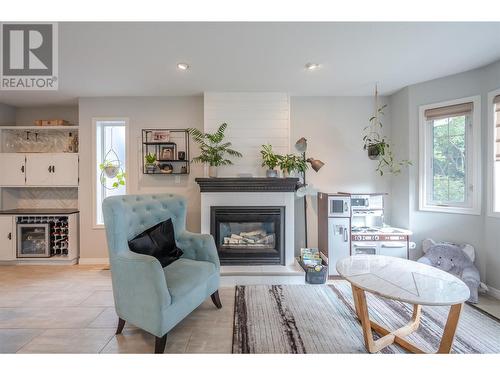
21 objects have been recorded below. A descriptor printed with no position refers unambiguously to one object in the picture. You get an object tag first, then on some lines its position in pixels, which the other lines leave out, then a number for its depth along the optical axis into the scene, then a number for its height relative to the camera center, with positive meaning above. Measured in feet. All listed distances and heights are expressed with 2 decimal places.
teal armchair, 5.11 -2.21
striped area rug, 5.52 -3.79
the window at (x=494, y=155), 7.96 +1.09
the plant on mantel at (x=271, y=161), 10.07 +1.11
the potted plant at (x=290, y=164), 10.02 +0.98
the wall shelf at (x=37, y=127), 11.33 +2.93
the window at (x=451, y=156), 8.63 +1.20
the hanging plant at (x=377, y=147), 10.27 +1.78
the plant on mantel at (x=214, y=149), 9.99 +1.63
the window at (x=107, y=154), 11.45 +1.64
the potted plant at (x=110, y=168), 11.11 +0.90
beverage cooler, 10.86 -2.35
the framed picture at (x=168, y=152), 11.01 +1.67
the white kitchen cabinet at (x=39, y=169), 11.31 +0.87
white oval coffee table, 4.58 -2.14
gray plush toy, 7.84 -2.72
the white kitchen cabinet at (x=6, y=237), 10.73 -2.32
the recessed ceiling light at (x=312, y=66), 8.09 +4.27
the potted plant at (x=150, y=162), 10.77 +1.16
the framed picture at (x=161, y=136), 11.20 +2.46
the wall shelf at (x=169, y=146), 11.16 +1.97
